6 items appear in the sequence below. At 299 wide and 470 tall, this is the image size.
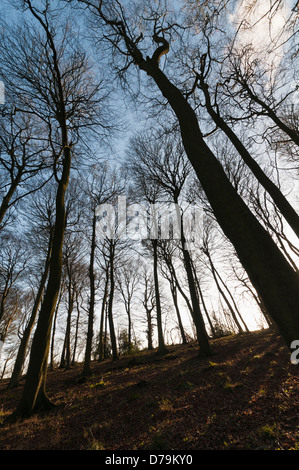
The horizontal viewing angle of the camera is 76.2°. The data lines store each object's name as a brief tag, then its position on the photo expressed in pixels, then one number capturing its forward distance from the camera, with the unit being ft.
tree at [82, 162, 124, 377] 31.01
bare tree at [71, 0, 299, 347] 5.54
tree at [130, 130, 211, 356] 34.83
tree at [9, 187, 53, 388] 34.63
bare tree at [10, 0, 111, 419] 15.35
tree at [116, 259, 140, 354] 77.97
